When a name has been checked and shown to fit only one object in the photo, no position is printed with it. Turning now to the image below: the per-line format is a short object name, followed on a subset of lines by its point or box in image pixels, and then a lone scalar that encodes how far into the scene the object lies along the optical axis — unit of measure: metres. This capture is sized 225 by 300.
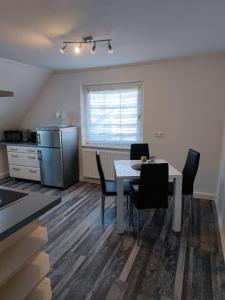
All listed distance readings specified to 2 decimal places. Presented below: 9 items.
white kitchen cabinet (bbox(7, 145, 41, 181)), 4.25
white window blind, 3.91
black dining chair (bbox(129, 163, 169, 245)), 2.21
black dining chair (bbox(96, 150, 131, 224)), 2.67
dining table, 2.48
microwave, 4.57
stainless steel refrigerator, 3.87
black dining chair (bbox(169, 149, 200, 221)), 2.63
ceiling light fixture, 2.39
